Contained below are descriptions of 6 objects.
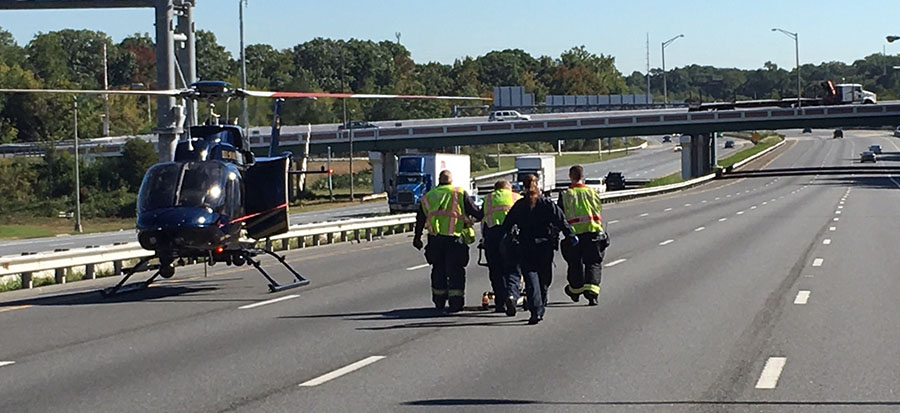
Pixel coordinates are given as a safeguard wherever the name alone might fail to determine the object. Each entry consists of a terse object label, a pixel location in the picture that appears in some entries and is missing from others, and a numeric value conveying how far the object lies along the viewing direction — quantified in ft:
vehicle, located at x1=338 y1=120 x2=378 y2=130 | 326.81
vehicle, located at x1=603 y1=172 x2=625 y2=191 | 307.78
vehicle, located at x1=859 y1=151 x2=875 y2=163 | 414.00
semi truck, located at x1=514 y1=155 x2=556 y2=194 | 276.57
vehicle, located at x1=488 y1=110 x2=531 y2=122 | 350.84
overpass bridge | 325.42
